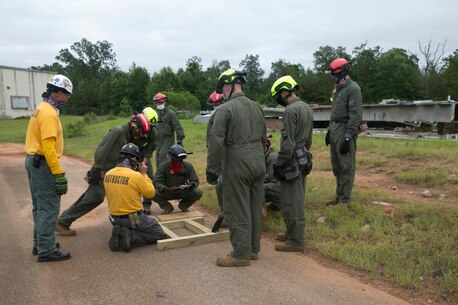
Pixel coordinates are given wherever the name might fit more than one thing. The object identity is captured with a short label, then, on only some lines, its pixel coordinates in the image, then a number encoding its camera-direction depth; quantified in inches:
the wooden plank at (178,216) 254.2
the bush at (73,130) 962.7
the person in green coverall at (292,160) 198.5
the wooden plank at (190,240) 203.9
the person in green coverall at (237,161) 176.6
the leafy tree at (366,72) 1911.9
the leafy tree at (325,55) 2642.7
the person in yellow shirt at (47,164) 177.9
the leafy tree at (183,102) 1557.6
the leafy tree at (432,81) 1705.2
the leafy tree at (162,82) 2057.1
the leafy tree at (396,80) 1851.6
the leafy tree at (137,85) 2353.8
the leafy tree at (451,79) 1519.1
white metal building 1907.0
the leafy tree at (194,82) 2100.1
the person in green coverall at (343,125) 253.9
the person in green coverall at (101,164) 229.0
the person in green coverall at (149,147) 256.8
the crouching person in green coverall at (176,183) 265.9
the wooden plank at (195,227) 229.6
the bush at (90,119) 1380.4
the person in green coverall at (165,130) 362.3
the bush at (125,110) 1756.4
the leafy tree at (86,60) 3427.7
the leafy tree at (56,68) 3483.0
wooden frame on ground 205.9
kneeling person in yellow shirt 199.2
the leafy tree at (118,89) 2390.5
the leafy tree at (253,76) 2438.0
